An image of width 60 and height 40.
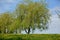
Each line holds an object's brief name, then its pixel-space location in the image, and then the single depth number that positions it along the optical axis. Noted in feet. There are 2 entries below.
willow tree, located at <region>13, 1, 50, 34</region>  90.28
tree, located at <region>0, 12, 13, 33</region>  110.05
